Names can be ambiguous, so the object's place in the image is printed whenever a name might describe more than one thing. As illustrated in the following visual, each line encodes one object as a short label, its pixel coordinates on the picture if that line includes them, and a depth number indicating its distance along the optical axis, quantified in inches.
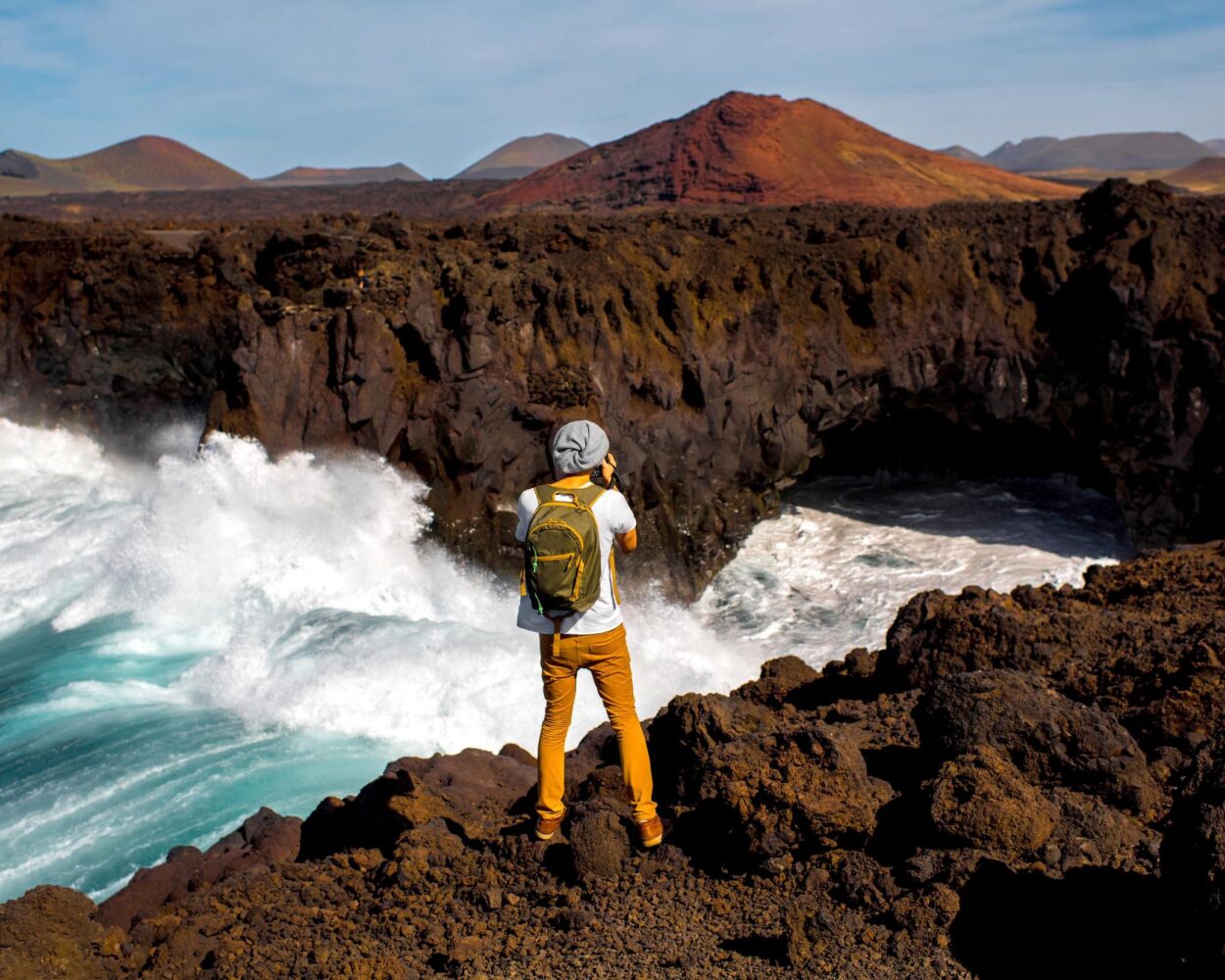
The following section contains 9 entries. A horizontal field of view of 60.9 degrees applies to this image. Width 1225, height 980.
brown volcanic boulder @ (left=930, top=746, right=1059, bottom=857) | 147.9
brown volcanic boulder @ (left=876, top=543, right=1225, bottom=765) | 187.0
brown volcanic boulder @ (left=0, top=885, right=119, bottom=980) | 161.5
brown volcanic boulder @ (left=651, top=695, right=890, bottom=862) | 159.5
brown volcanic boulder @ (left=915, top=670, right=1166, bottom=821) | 163.5
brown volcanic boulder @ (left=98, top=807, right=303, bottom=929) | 202.5
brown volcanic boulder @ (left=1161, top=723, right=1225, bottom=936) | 106.0
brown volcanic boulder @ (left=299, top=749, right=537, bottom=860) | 199.6
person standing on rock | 157.9
